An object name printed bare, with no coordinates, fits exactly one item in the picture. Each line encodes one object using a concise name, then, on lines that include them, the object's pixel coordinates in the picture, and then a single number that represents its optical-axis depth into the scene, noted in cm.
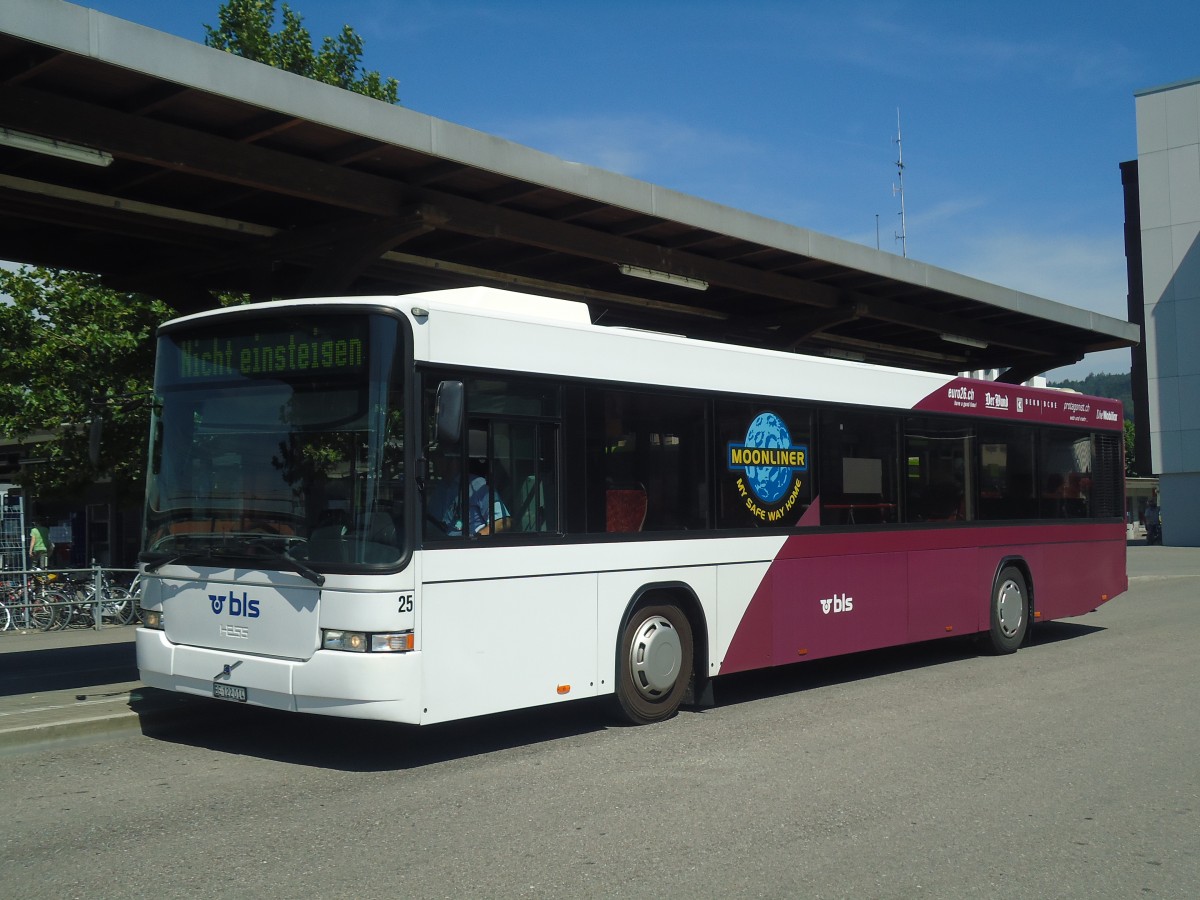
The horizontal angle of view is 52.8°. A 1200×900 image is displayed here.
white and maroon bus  755
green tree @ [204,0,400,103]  2636
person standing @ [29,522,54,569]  2272
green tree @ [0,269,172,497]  2159
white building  4941
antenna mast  4509
